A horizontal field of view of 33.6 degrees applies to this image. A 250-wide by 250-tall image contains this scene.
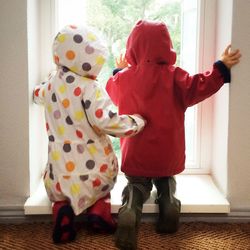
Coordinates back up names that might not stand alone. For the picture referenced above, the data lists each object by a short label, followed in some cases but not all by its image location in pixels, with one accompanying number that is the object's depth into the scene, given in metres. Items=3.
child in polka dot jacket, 1.35
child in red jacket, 1.42
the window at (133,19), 1.68
